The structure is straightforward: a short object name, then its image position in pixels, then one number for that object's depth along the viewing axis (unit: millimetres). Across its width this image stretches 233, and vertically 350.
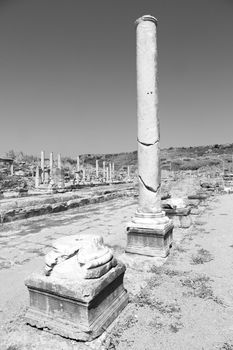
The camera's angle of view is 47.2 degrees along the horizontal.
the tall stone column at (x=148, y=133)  5234
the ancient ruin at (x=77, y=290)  2486
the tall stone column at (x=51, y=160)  24691
